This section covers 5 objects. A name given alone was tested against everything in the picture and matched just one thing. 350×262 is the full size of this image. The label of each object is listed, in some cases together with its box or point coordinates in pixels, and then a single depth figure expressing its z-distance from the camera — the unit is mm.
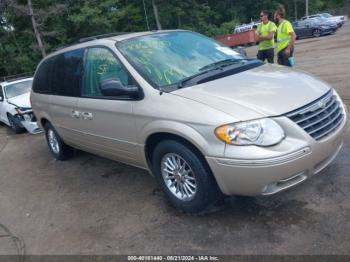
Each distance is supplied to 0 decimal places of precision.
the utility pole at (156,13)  41938
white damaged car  9438
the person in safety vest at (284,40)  8289
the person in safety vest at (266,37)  8698
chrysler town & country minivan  3301
